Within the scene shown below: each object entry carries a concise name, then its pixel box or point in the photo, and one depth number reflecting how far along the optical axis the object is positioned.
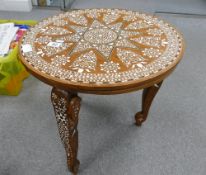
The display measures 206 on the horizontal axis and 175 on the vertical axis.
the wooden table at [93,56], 0.88
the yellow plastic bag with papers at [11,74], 1.53
